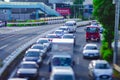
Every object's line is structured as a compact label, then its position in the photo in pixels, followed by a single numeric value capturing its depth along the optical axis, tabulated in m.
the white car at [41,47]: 39.66
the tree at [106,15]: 40.78
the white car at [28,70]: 28.55
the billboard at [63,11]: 136.65
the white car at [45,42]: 44.44
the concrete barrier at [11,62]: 28.81
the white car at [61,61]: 29.53
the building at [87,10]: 141.75
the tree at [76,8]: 141.65
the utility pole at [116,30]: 35.39
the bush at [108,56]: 37.50
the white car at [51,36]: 51.20
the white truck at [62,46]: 31.98
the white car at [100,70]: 28.28
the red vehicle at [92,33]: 56.06
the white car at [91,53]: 39.38
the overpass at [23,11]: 119.62
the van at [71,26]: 71.06
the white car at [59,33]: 55.31
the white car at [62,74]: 24.05
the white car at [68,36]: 49.44
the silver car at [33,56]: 34.50
